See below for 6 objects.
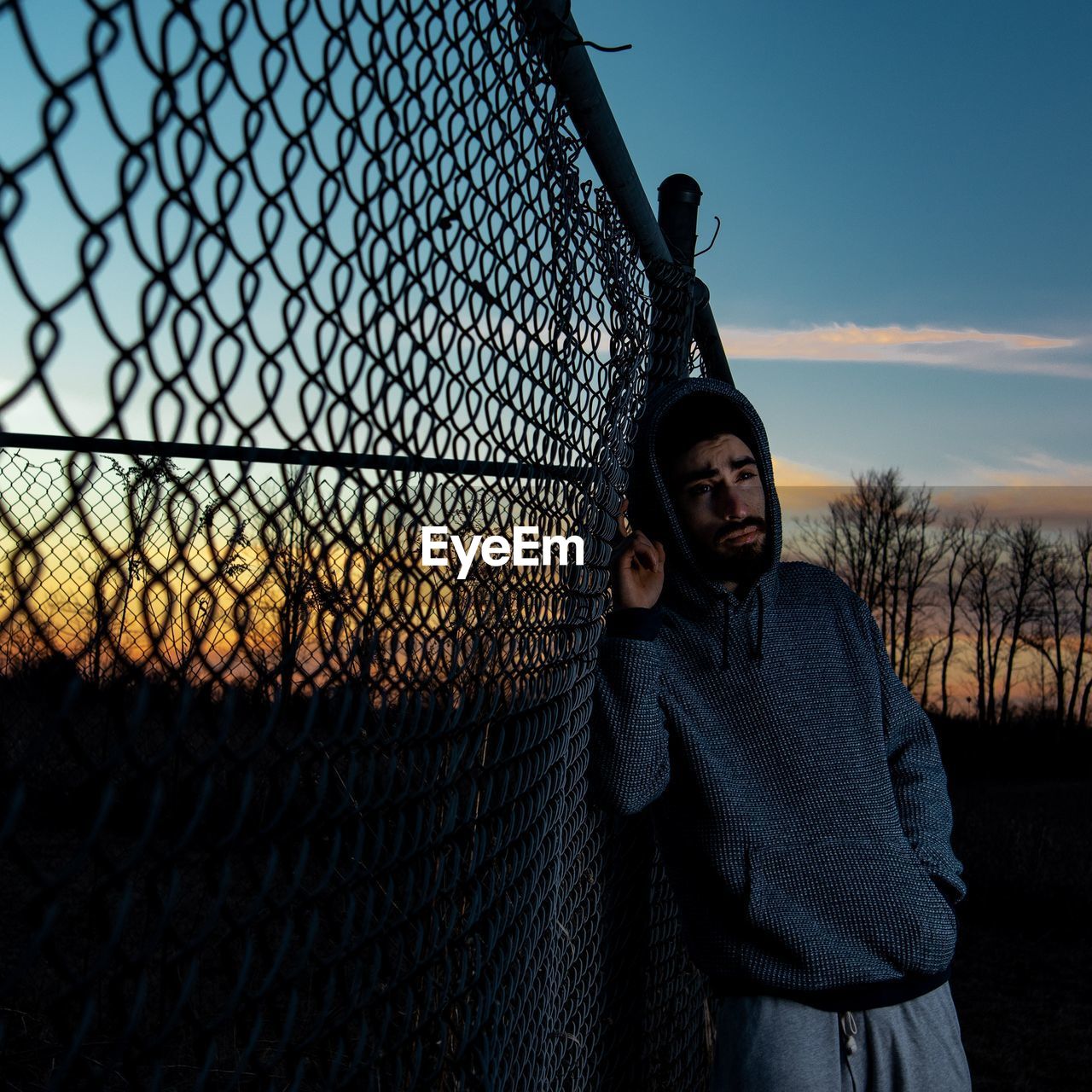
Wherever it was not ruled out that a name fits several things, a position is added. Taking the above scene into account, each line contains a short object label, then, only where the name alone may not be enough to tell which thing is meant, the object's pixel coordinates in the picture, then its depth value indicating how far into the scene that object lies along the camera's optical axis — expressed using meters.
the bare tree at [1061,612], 38.69
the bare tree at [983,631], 38.88
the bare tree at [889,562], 37.69
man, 2.37
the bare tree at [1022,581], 38.88
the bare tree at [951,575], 38.72
